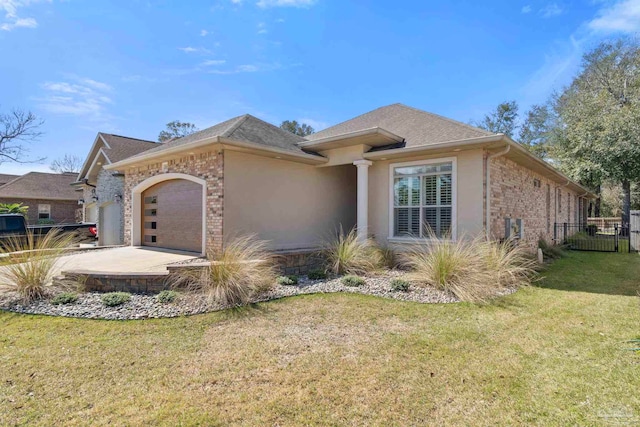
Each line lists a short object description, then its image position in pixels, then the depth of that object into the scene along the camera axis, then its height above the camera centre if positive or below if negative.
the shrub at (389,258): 8.81 -1.16
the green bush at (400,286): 6.57 -1.40
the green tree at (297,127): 37.88 +9.91
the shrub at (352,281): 6.98 -1.40
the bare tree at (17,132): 22.92 +5.56
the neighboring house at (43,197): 24.66 +1.19
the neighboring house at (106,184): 15.24 +1.54
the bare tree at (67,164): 44.03 +6.43
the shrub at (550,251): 11.62 -1.28
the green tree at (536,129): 29.09 +8.05
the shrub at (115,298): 5.77 -1.50
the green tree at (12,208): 20.86 +0.28
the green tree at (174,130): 39.91 +9.90
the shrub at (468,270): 6.25 -1.12
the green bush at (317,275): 7.70 -1.41
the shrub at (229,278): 5.84 -1.18
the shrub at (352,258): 8.16 -1.07
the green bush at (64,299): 5.93 -1.54
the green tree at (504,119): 33.44 +9.69
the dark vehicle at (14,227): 12.10 -0.53
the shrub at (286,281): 7.11 -1.43
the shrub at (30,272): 6.23 -1.14
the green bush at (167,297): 5.90 -1.48
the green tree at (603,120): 18.56 +5.70
